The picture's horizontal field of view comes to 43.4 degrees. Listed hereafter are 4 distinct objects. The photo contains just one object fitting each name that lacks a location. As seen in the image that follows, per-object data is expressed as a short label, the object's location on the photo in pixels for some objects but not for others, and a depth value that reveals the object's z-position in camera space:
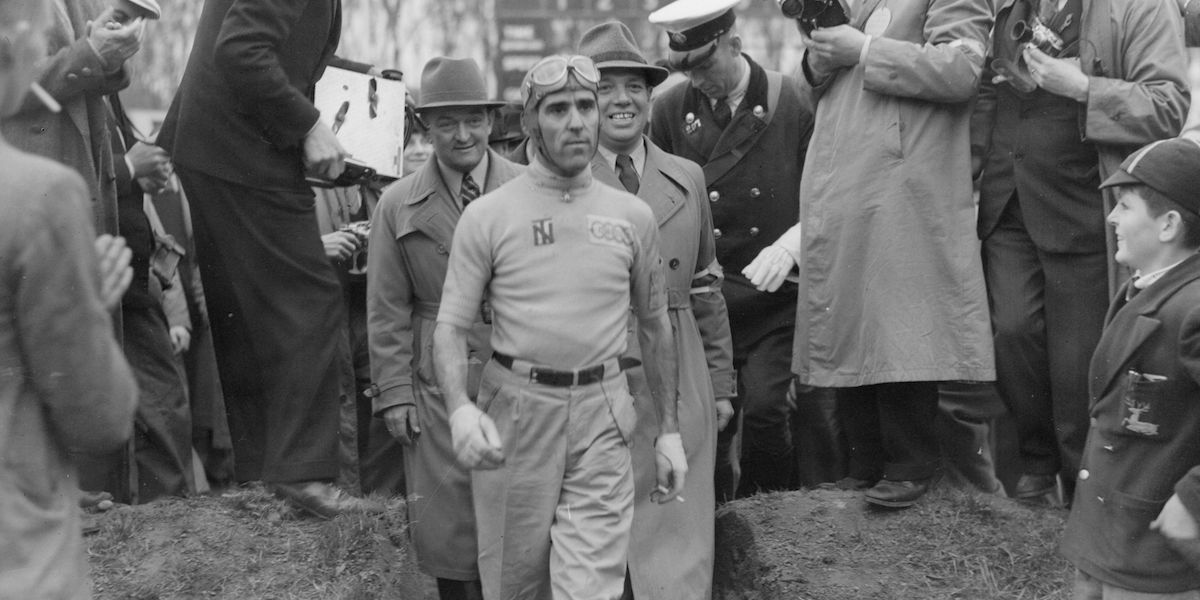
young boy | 4.36
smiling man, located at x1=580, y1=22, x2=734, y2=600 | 5.69
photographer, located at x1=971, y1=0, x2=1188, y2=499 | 5.78
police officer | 6.64
